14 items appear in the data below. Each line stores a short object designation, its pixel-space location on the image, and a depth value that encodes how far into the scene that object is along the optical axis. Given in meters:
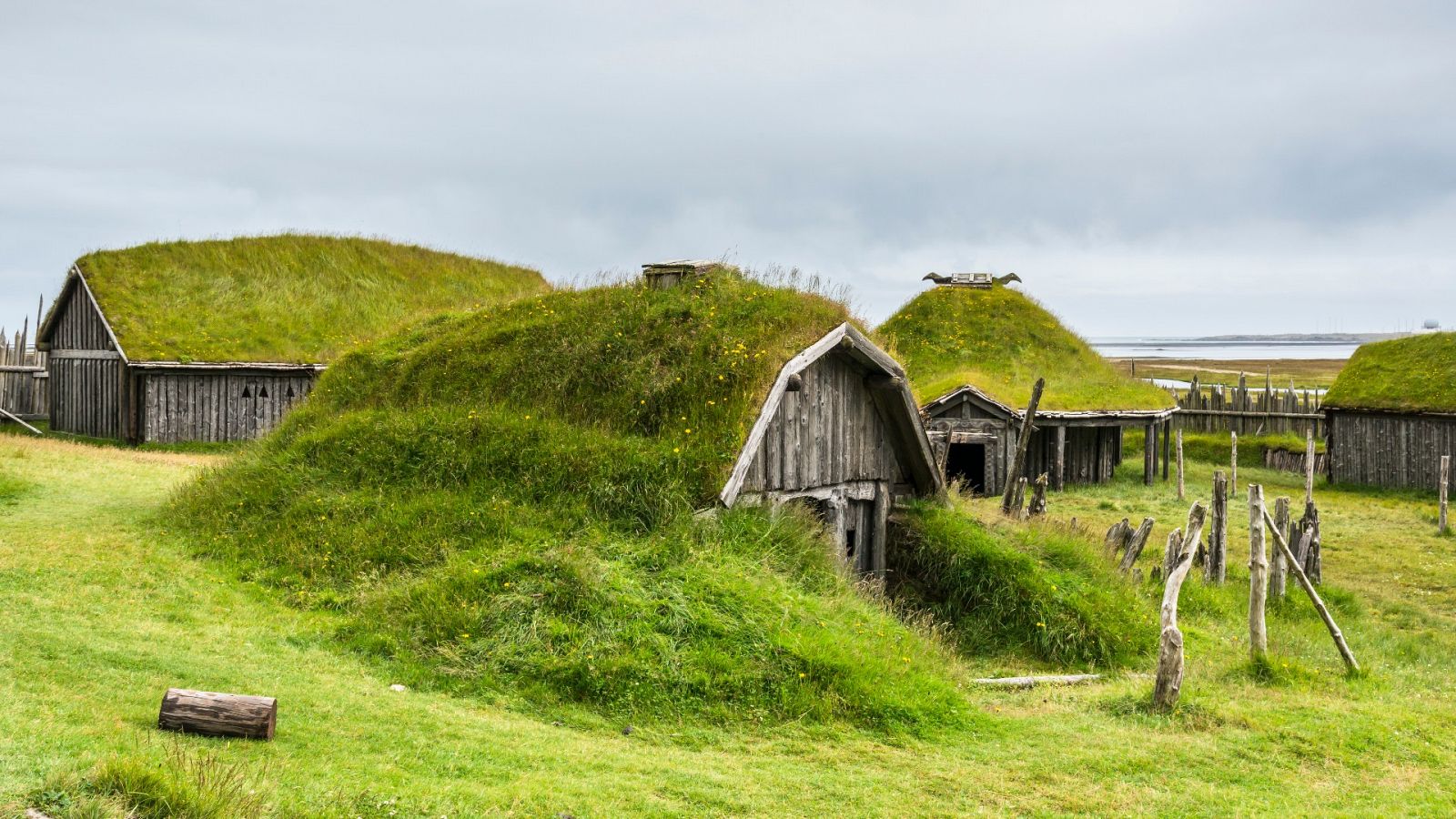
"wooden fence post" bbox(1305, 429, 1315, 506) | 20.20
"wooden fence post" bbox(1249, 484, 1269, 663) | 11.69
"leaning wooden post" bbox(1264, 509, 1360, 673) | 11.96
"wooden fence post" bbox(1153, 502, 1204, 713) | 10.07
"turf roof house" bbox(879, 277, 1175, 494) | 29.19
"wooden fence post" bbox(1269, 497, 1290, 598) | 15.55
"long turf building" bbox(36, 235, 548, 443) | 29.73
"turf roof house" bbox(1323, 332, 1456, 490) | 30.11
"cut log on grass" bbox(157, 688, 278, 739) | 7.18
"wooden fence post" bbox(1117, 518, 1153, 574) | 15.92
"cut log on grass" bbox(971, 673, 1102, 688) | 11.65
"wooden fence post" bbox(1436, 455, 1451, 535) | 23.72
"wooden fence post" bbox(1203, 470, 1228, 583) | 17.04
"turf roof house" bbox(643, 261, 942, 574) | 14.05
